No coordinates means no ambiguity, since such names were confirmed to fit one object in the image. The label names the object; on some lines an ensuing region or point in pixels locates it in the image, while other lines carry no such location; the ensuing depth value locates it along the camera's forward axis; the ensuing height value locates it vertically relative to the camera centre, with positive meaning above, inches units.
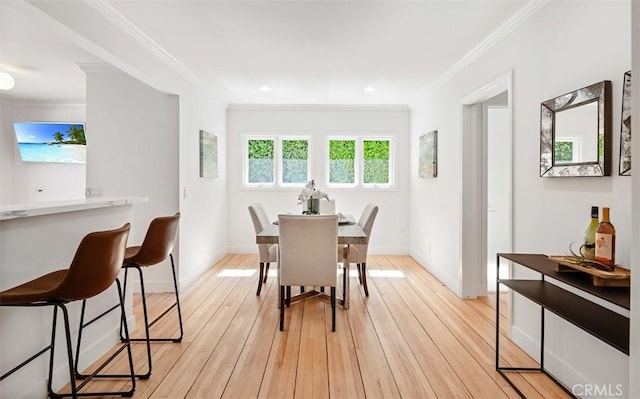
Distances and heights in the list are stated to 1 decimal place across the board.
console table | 62.8 -22.3
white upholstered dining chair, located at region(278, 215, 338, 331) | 120.6 -18.2
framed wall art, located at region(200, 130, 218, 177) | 190.9 +22.7
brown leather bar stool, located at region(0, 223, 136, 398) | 64.2 -15.9
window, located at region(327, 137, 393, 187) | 254.2 +24.8
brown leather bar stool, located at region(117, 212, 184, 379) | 97.0 -13.6
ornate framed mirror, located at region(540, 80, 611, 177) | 77.5 +15.2
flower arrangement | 163.9 -0.1
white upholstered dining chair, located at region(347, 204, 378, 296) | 155.8 -23.4
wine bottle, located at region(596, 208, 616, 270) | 70.2 -8.4
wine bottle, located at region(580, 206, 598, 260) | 75.2 -8.5
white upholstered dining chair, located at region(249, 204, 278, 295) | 156.9 -22.8
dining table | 130.3 -14.4
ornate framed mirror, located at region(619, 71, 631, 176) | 71.4 +13.4
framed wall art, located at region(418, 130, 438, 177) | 193.3 +23.1
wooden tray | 66.2 -13.8
